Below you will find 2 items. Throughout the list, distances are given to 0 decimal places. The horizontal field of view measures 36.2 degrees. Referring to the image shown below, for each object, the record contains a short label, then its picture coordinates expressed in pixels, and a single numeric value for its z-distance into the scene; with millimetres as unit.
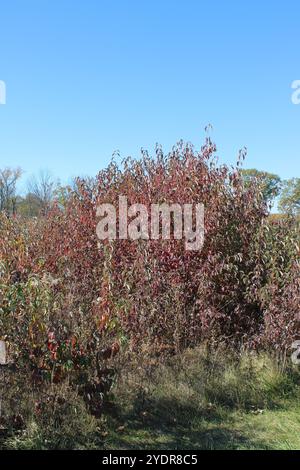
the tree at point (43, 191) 42438
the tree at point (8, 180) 50188
